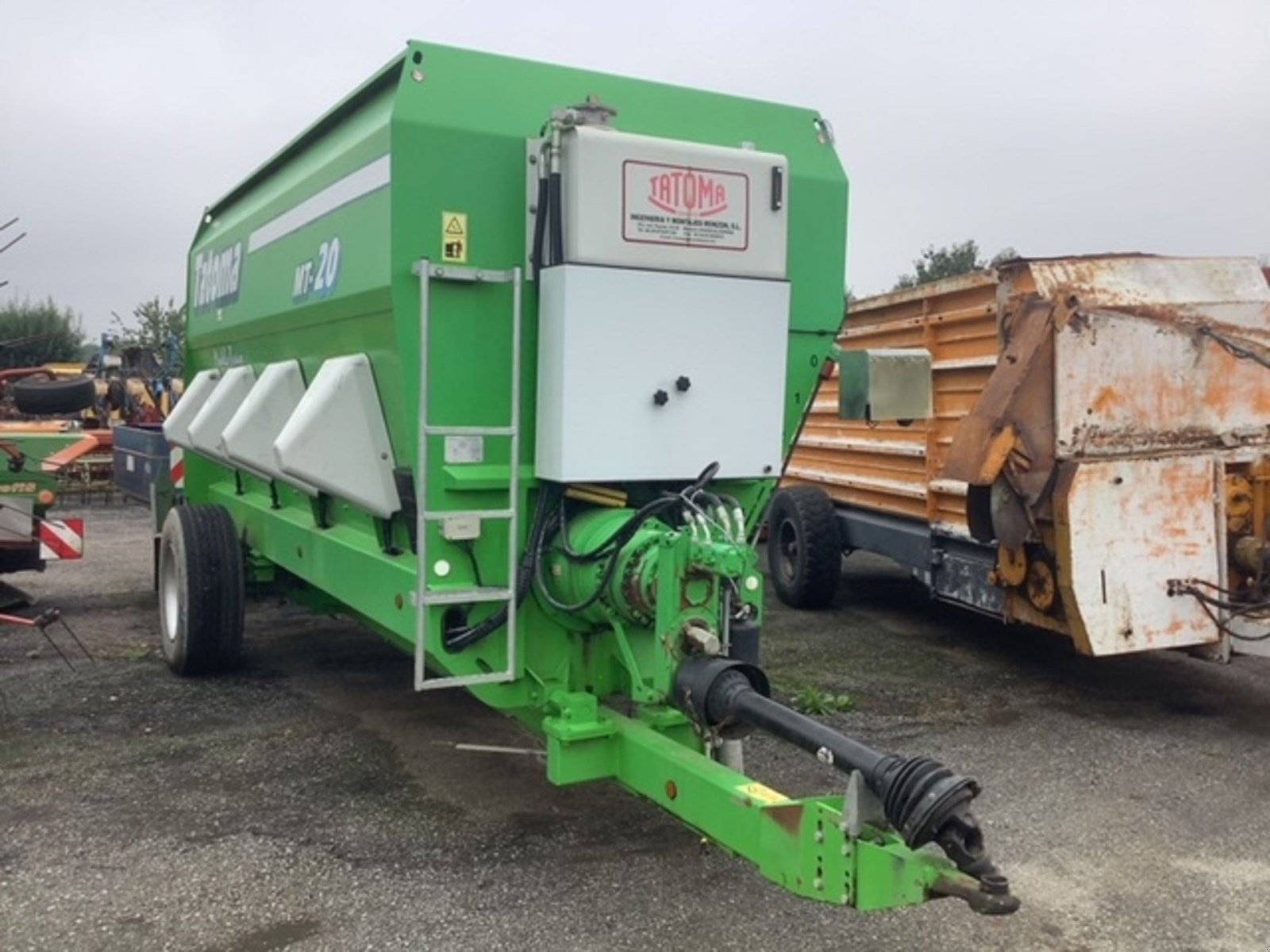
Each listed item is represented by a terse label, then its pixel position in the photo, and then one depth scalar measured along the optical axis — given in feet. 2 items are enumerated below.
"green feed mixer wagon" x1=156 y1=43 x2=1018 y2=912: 12.19
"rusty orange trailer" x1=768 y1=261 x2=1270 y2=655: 18.03
